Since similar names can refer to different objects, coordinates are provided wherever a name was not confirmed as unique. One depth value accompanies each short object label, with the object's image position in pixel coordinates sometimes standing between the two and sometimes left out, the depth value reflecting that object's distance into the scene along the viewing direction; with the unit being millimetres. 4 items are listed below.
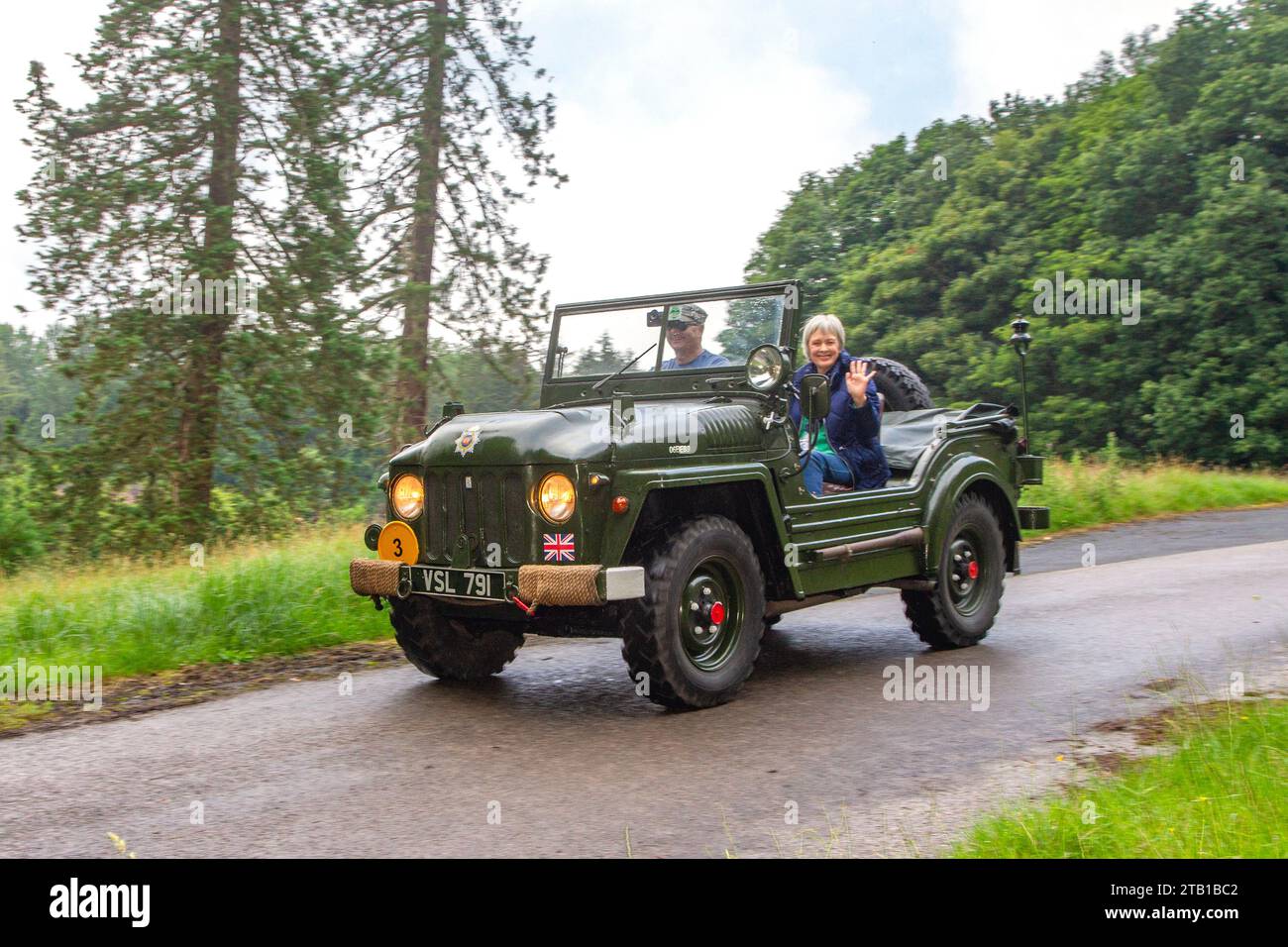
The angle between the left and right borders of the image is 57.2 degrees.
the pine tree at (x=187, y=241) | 15188
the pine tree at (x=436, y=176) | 17719
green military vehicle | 5789
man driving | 7264
